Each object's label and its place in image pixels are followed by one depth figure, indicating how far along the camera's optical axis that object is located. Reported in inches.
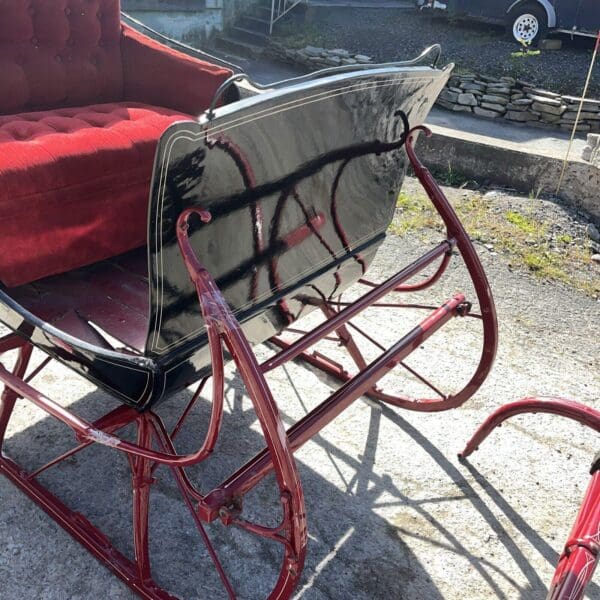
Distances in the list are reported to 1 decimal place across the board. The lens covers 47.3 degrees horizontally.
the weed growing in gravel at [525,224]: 141.8
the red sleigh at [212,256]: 51.0
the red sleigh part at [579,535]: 52.7
